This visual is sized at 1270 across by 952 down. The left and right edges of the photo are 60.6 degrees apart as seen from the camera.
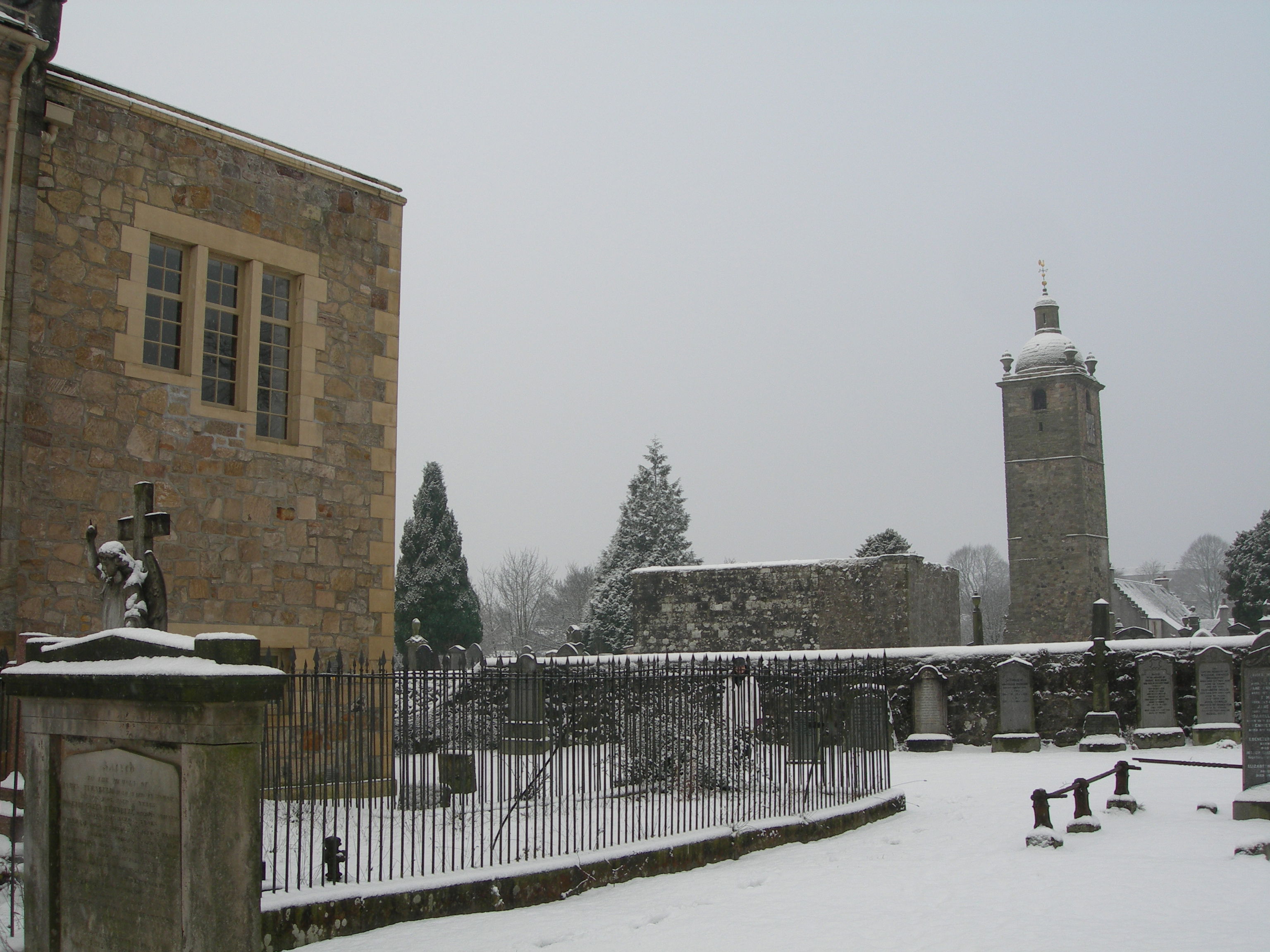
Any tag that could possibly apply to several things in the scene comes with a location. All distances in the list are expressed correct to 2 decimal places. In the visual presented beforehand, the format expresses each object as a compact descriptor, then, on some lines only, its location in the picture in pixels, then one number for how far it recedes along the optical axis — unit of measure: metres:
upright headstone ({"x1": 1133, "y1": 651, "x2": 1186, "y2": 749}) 17.62
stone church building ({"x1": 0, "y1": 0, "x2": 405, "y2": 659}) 9.50
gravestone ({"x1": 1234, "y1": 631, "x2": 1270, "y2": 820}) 9.80
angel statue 6.55
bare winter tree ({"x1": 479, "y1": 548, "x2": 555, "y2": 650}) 64.81
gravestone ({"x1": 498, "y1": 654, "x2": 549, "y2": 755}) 8.74
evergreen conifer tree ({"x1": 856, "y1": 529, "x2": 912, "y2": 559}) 43.84
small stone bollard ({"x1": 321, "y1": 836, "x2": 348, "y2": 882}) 7.03
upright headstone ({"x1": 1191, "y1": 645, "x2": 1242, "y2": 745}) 17.19
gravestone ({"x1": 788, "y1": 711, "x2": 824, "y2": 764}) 10.91
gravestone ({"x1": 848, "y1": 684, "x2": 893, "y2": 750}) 11.72
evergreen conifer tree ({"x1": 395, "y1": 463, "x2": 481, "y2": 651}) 40.09
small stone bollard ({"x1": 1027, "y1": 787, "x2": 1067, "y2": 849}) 9.23
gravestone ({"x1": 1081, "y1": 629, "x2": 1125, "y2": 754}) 16.94
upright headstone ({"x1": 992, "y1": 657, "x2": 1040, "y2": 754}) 18.39
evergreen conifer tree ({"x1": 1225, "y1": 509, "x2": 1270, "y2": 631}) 39.91
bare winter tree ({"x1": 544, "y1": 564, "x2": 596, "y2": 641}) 74.38
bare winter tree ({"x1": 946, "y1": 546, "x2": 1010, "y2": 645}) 78.81
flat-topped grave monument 4.70
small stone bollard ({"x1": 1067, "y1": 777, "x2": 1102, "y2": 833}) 9.71
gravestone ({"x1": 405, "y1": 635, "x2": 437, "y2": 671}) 12.92
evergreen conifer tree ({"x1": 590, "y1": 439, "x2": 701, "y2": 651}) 45.69
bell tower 42.84
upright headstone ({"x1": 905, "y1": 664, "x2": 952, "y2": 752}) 19.19
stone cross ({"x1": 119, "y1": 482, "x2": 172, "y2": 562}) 7.30
